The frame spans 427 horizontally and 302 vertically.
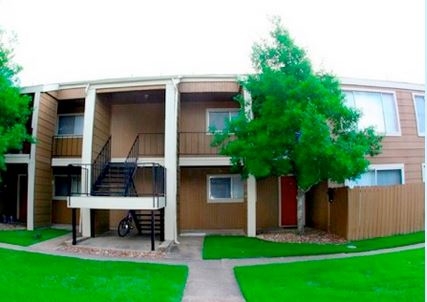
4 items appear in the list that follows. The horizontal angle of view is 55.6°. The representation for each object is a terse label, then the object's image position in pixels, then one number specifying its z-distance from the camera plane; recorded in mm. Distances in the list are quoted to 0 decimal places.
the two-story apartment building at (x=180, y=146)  14391
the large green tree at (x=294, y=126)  11320
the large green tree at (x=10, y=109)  13336
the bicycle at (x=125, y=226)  14156
